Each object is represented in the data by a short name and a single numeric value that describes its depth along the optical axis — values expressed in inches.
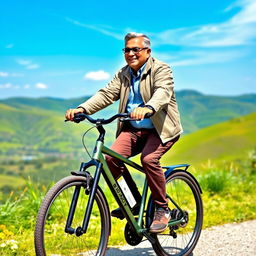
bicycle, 141.3
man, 161.3
